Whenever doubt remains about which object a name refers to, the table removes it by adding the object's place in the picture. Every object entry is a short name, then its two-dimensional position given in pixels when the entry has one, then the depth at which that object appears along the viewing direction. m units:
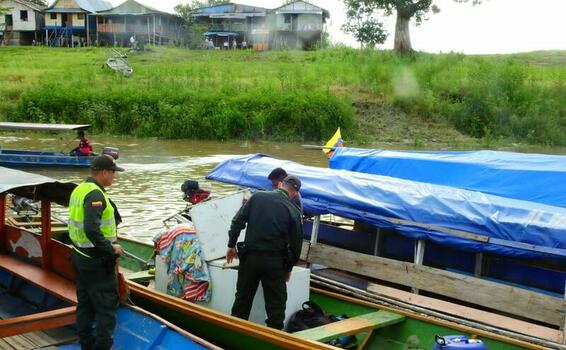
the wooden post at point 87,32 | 55.06
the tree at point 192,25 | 51.28
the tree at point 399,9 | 36.72
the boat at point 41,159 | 18.92
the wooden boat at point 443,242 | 6.21
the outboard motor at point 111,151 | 13.38
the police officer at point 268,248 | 5.76
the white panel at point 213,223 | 6.36
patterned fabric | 6.38
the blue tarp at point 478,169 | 8.07
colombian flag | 11.08
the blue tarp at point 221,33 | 53.39
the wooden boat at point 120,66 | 36.25
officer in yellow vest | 5.14
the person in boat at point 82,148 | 19.27
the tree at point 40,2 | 63.59
